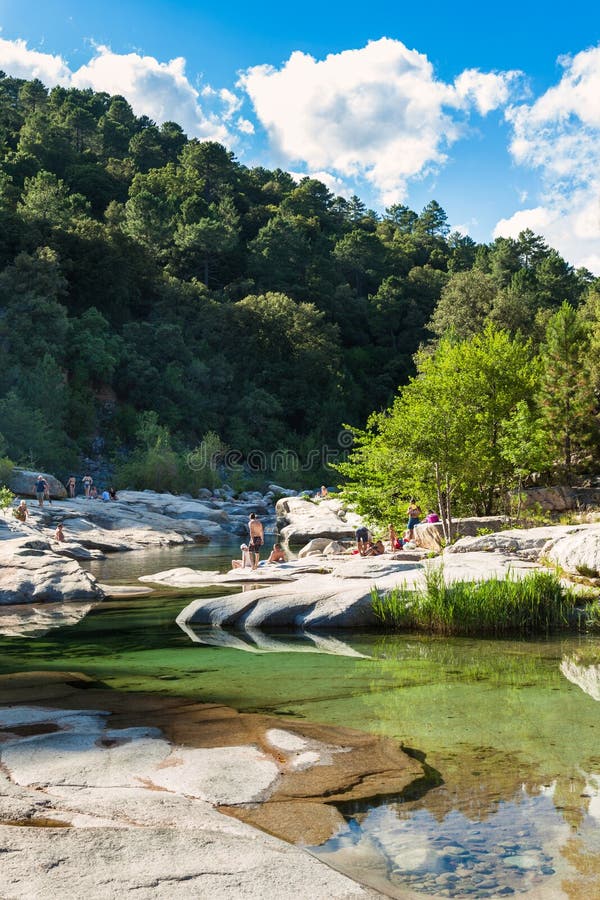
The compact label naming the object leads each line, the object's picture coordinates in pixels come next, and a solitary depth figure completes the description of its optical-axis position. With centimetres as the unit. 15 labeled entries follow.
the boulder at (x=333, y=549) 2149
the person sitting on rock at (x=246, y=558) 1836
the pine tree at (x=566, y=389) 3011
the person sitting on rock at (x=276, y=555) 1928
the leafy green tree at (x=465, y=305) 5641
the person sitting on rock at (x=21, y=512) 2627
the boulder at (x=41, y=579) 1481
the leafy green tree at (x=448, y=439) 1967
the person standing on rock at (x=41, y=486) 3253
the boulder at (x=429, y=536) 1958
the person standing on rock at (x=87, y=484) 3983
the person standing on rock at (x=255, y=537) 1875
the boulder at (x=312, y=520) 2834
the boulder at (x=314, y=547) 2250
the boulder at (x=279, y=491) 4975
